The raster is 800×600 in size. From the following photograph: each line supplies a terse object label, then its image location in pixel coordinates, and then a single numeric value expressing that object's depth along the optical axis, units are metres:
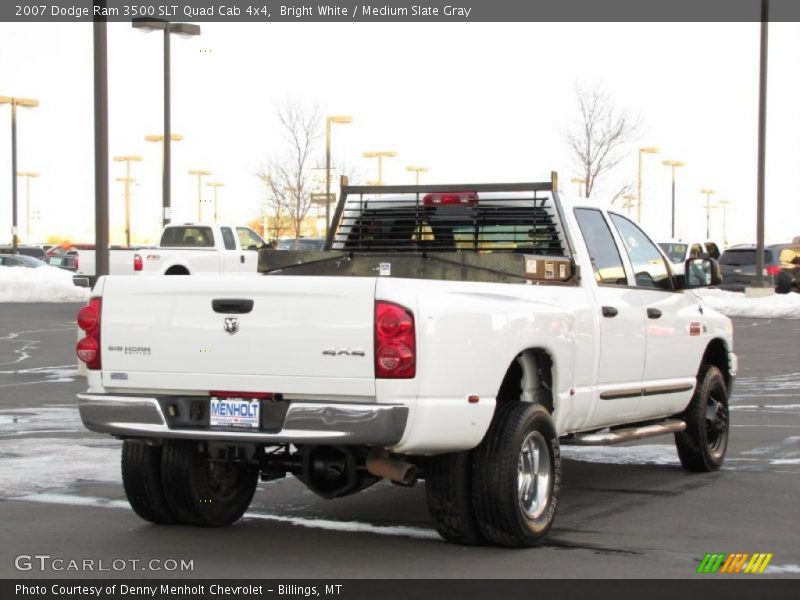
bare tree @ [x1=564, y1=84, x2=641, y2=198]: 48.75
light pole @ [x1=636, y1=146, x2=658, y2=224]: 57.88
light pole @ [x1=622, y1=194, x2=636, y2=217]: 55.79
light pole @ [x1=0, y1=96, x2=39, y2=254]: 52.72
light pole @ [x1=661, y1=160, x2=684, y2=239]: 74.19
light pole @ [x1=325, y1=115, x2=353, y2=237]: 45.31
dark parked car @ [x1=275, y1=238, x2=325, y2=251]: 47.11
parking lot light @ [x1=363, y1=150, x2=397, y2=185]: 69.62
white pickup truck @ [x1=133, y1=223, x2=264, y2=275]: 32.34
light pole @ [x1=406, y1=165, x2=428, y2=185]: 81.94
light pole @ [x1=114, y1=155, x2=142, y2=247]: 87.00
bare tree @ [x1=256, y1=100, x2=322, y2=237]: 55.19
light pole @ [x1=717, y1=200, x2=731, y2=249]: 113.25
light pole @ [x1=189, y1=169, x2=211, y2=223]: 90.22
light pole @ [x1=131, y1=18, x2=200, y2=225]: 32.06
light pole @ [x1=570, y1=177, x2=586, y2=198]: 49.25
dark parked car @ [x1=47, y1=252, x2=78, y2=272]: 65.12
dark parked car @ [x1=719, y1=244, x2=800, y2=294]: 39.41
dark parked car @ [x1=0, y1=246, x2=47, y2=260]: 82.62
